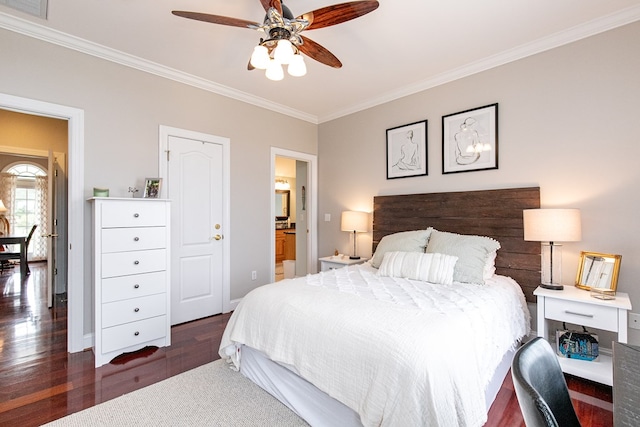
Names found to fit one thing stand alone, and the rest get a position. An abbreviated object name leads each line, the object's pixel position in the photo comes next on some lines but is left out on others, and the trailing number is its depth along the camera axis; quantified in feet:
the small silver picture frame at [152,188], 9.45
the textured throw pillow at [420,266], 7.84
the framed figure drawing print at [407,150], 11.37
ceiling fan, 5.79
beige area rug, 5.72
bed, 4.17
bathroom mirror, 26.32
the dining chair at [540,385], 1.93
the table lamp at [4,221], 22.89
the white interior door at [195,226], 10.71
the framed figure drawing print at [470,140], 9.70
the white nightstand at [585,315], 6.47
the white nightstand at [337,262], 12.38
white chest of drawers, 7.98
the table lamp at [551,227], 7.47
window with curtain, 23.86
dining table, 17.17
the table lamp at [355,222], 12.55
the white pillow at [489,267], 8.24
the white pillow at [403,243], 9.41
